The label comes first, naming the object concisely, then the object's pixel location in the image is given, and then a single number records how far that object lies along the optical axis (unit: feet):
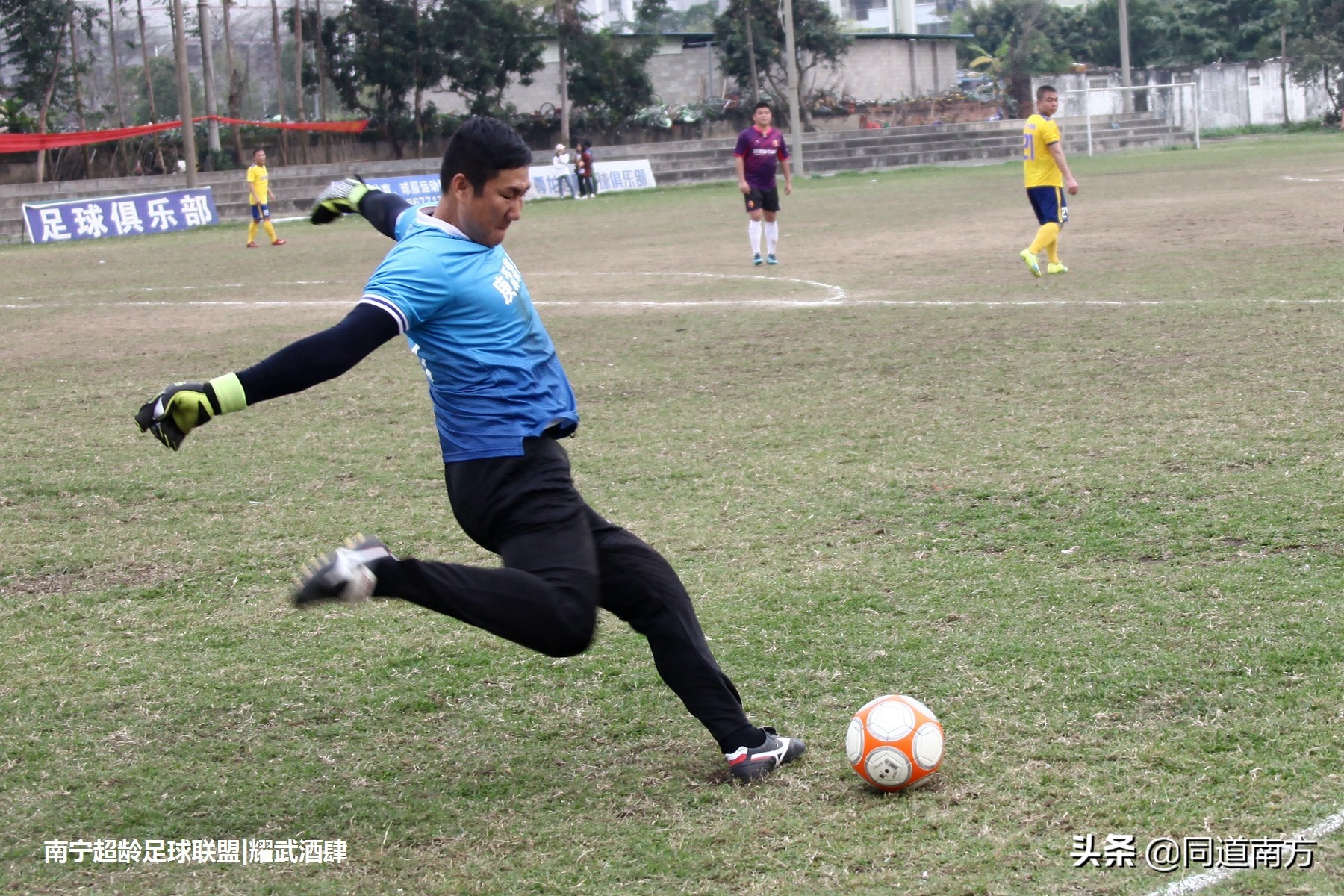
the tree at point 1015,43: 190.80
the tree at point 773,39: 169.68
